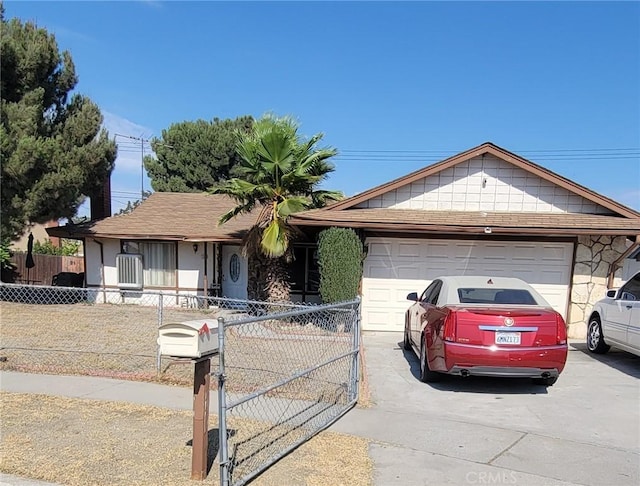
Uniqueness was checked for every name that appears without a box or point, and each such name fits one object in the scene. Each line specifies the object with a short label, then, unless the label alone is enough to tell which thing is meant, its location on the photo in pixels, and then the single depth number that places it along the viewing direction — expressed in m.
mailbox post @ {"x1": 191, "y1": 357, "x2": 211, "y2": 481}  3.64
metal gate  3.96
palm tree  11.39
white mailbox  3.41
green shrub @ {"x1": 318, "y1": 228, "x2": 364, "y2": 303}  10.53
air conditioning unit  15.45
